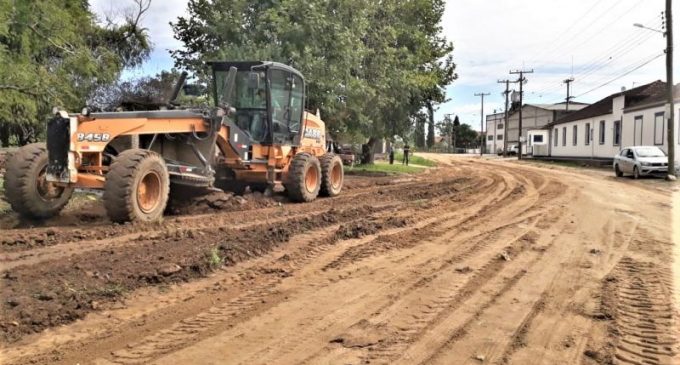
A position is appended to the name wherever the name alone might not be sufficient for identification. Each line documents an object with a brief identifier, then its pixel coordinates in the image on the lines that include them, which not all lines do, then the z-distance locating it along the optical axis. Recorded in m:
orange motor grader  8.95
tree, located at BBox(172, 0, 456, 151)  18.30
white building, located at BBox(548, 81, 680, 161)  35.59
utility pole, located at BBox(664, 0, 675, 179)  25.95
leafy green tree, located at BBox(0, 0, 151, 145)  12.88
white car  25.53
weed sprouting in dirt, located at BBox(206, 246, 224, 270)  6.73
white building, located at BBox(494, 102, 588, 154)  88.99
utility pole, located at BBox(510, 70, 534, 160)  65.88
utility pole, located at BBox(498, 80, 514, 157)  71.75
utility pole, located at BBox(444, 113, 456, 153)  117.62
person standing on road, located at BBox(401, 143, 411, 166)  38.94
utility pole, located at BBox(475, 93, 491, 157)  98.46
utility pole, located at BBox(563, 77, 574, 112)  74.62
